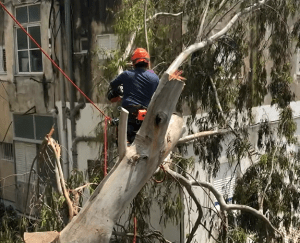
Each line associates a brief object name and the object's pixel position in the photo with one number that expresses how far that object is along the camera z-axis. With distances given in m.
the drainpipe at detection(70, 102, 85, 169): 8.78
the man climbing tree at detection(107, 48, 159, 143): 5.08
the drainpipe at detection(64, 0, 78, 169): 8.65
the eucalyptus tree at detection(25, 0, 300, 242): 7.20
